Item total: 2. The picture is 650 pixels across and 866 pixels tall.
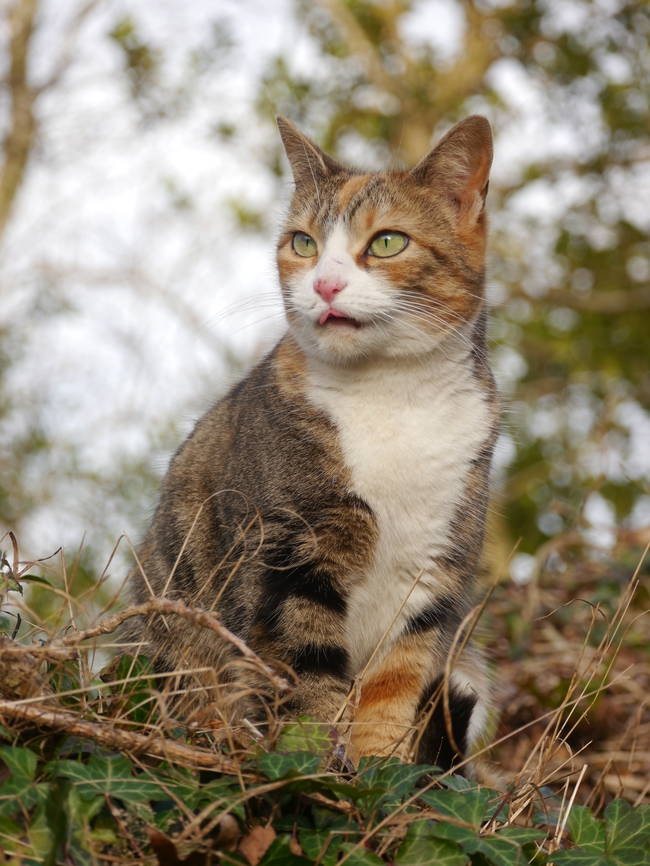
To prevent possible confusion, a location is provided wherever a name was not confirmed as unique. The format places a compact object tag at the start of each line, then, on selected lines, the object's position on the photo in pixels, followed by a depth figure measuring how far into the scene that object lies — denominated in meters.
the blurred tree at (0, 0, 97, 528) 5.46
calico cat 1.11
